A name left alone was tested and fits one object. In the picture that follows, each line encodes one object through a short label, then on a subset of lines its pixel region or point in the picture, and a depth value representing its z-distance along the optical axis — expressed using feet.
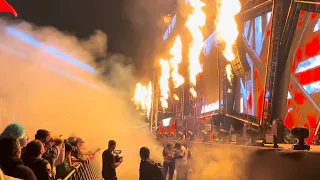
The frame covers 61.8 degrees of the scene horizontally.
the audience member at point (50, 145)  13.01
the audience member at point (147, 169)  12.60
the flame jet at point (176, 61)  71.99
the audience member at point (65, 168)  14.97
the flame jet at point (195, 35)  57.36
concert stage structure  31.00
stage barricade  16.97
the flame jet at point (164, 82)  82.50
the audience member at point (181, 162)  24.15
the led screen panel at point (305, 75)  30.31
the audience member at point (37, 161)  10.48
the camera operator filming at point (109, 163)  18.05
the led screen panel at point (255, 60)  39.95
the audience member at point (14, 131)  11.84
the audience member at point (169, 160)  24.61
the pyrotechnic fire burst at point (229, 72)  48.83
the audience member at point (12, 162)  8.71
